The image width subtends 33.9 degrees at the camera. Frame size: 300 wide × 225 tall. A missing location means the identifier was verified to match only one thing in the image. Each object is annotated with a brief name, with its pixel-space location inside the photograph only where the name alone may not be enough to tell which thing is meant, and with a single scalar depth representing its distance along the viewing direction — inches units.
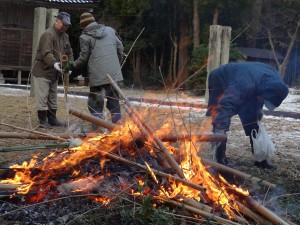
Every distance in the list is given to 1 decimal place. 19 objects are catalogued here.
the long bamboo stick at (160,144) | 156.0
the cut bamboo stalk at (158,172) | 145.1
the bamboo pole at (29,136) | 175.8
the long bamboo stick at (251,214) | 147.5
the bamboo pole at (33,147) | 160.1
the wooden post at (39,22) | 448.5
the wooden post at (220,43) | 470.0
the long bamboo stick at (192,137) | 179.9
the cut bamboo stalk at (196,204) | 140.6
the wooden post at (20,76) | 727.9
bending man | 198.1
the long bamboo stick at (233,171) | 170.7
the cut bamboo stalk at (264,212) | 143.5
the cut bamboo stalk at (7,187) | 149.7
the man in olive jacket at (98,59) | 263.3
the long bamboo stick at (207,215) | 135.9
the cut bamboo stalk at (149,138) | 166.4
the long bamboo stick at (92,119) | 177.9
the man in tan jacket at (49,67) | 292.2
